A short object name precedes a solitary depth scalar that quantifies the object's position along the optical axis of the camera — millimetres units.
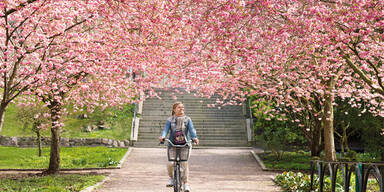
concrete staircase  24750
